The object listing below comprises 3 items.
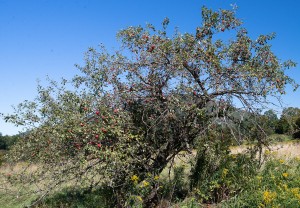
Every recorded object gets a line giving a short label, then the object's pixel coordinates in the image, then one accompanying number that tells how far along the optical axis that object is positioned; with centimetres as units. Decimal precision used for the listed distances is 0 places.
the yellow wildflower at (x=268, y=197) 552
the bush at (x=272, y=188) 564
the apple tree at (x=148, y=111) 702
